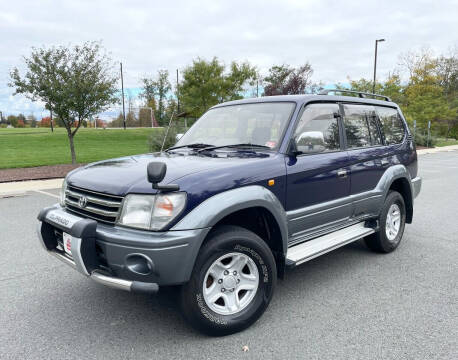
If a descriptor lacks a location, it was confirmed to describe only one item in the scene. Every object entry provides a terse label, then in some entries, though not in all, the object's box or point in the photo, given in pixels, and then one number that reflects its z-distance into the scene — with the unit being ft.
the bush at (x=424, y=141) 84.44
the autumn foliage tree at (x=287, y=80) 86.69
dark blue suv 8.29
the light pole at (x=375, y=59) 92.36
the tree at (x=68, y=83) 38.22
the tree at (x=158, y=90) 166.91
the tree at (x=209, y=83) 75.36
